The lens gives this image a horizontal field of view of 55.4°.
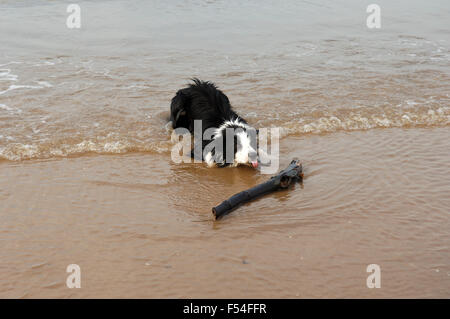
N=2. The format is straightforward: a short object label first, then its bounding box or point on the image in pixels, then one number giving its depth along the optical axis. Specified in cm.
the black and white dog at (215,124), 510
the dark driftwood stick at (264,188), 394
